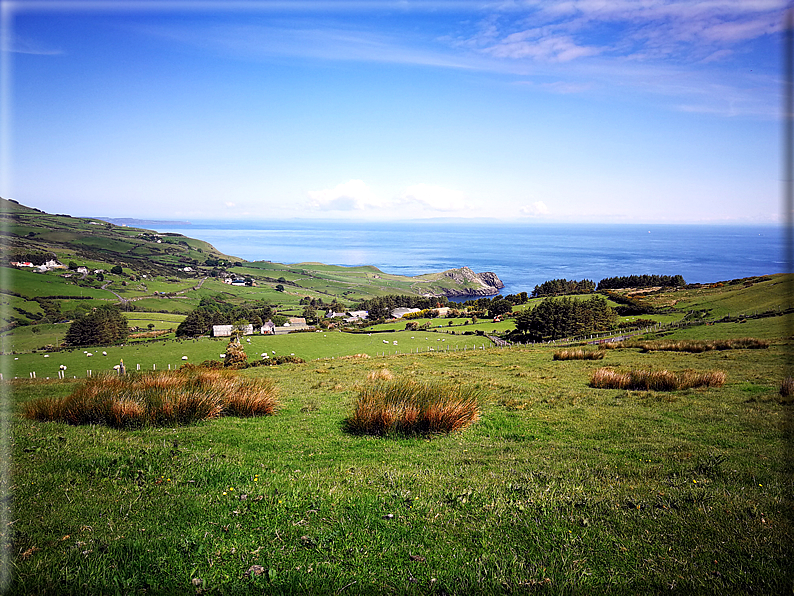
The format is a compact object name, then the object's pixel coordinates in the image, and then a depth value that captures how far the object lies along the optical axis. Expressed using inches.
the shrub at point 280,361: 1108.5
